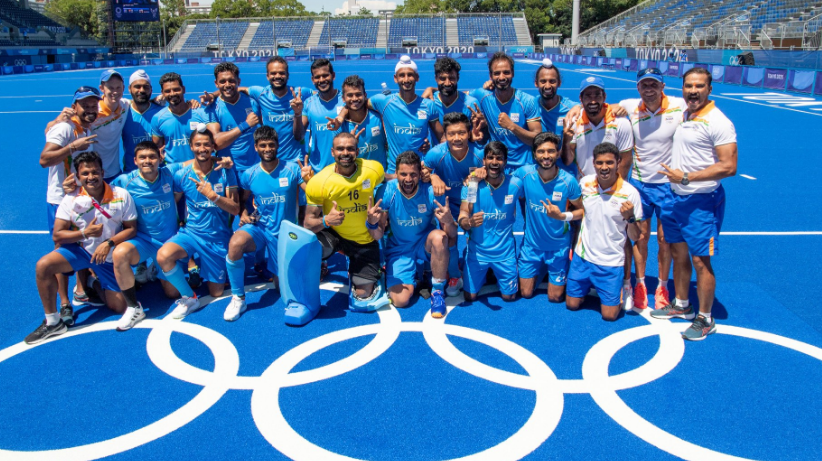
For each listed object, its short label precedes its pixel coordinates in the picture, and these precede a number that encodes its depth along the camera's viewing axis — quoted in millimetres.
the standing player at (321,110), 6578
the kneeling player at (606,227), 5172
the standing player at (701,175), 4812
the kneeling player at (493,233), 5676
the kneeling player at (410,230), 5531
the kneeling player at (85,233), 5203
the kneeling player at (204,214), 5691
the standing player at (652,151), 5414
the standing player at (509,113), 6008
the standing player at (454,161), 5691
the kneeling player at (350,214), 5543
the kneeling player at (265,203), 5691
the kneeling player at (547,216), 5480
